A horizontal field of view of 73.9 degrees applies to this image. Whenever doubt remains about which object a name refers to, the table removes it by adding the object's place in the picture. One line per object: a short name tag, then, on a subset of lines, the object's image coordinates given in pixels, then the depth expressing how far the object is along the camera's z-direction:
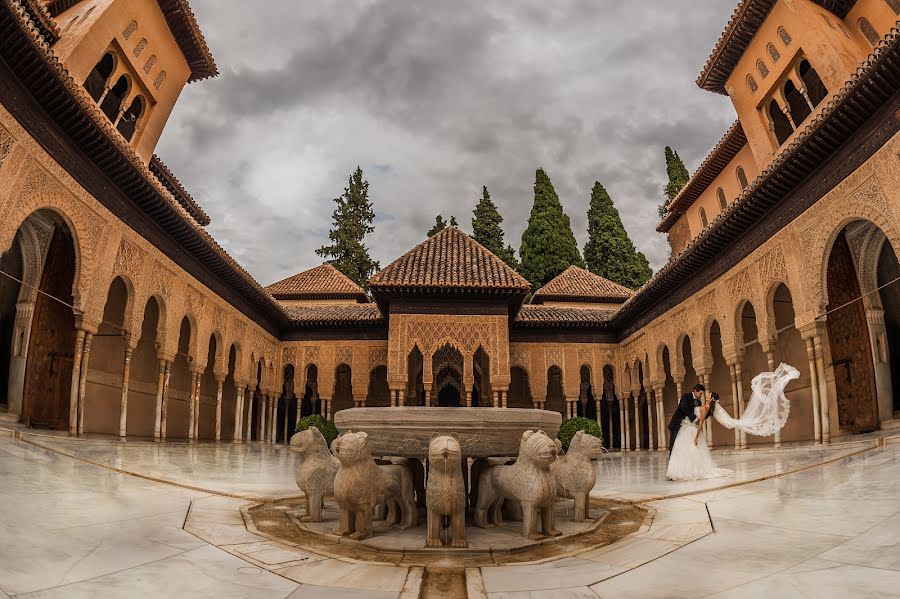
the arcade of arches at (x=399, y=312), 10.55
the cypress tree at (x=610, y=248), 36.12
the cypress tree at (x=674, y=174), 33.03
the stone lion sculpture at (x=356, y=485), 4.59
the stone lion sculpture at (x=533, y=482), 4.60
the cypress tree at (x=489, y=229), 41.31
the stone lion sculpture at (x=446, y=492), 4.48
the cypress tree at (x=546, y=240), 36.84
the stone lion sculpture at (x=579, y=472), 5.47
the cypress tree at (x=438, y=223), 44.41
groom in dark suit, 8.77
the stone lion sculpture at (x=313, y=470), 5.34
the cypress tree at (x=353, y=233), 40.00
